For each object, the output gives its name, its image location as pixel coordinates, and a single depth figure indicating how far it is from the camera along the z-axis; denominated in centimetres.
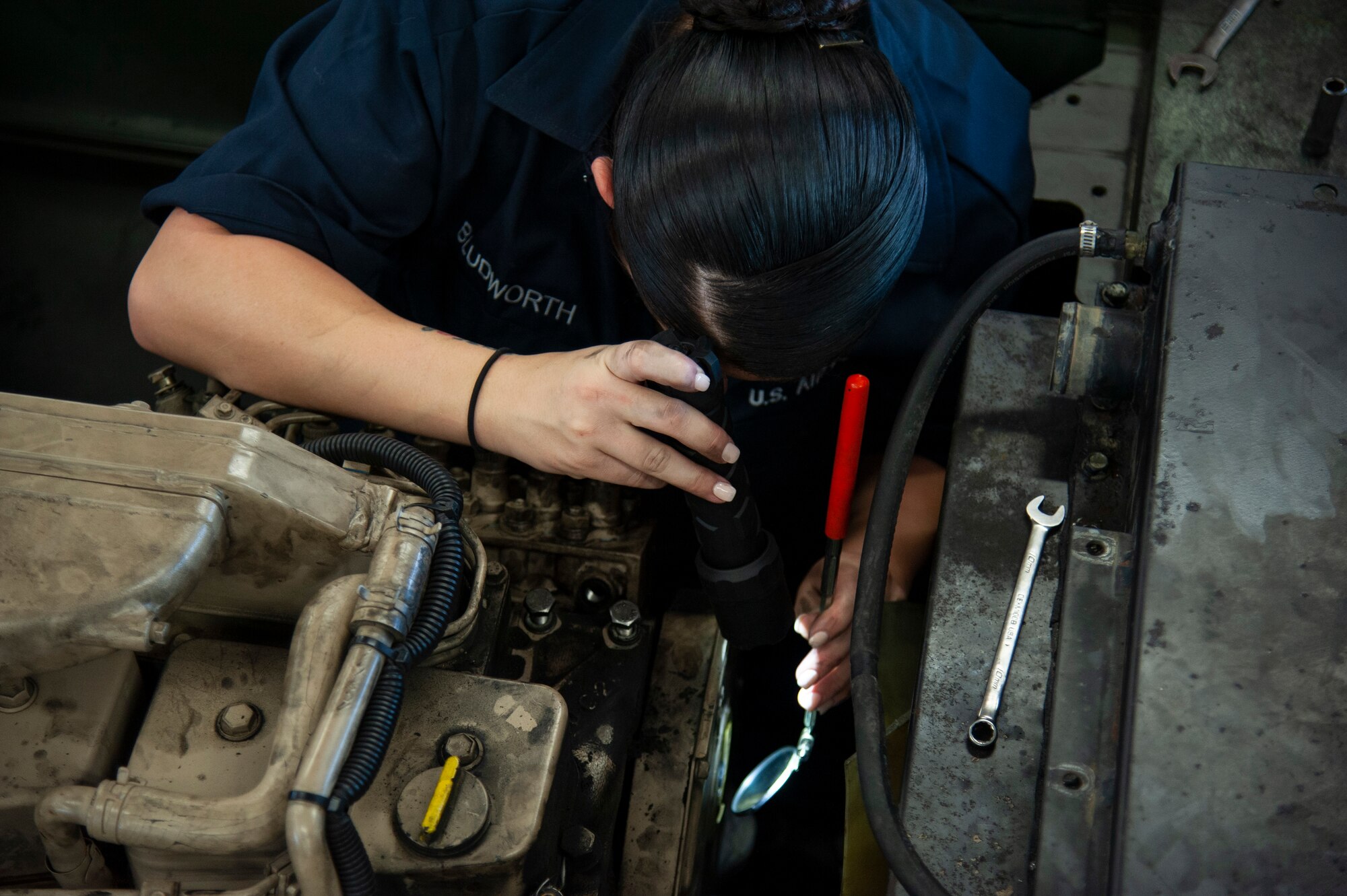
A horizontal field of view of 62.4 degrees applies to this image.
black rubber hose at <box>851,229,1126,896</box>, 73
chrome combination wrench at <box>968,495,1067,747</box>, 79
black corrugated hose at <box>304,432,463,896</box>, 68
